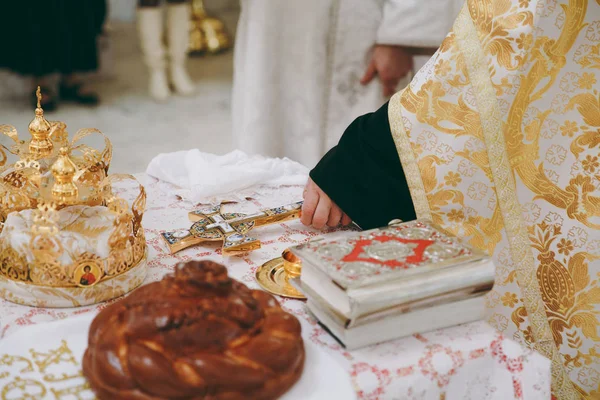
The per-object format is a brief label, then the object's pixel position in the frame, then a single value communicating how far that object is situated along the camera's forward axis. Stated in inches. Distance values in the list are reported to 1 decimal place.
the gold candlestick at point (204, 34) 215.6
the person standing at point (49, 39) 150.1
